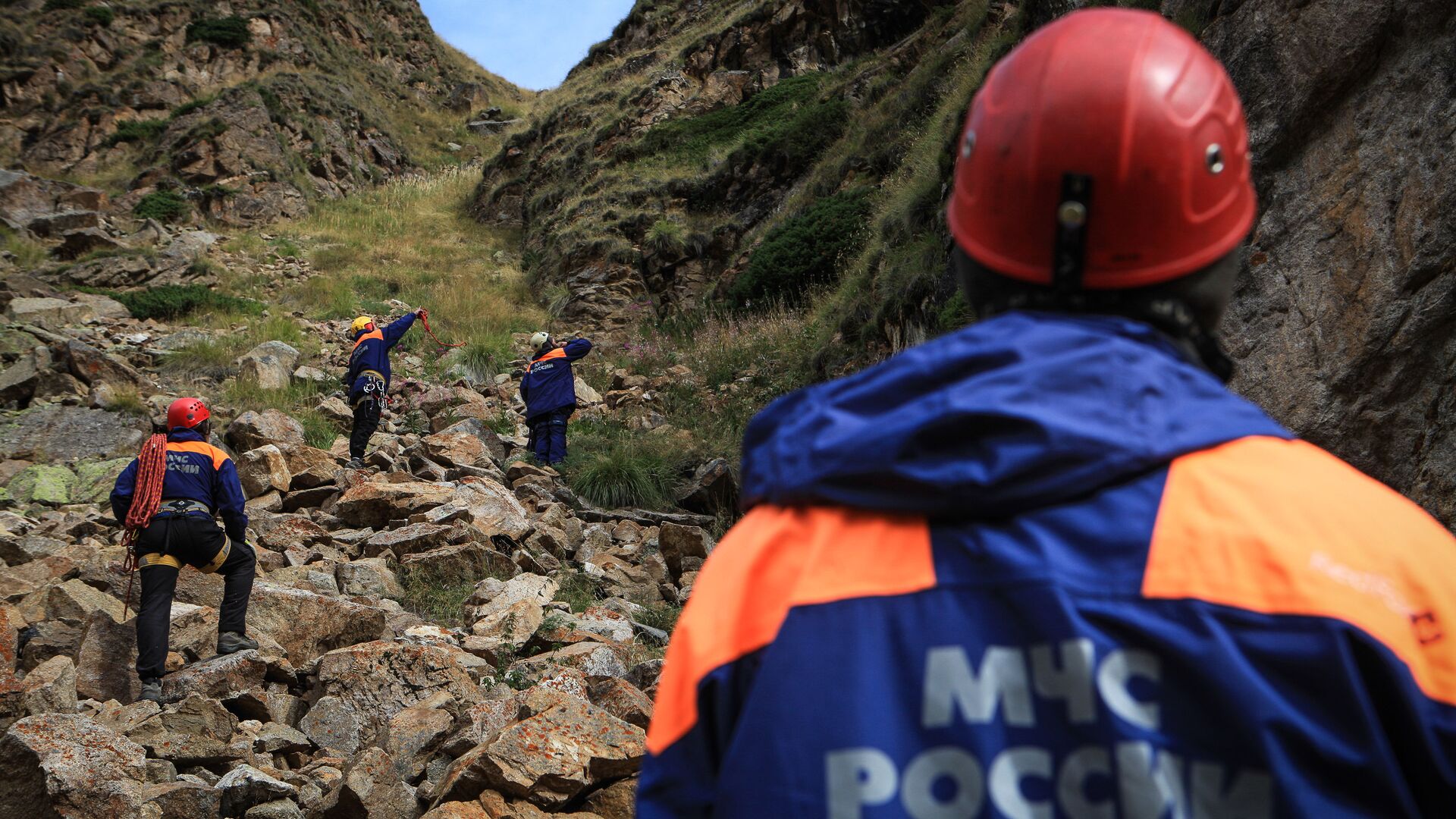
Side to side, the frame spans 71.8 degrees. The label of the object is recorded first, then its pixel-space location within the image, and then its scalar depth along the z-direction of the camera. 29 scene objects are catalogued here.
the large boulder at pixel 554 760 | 3.64
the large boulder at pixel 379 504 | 8.62
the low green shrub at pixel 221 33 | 32.75
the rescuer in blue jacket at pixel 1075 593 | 0.90
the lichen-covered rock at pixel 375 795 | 3.90
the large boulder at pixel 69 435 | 10.02
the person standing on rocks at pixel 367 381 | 10.71
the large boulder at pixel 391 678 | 5.18
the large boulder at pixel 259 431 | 10.35
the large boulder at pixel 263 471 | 9.11
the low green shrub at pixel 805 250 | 14.24
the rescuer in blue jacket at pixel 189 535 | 5.65
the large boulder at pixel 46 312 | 14.48
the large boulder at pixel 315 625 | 6.15
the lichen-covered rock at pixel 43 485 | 9.07
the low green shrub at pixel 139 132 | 28.11
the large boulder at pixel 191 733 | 4.48
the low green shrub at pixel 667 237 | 19.14
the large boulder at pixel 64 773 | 3.82
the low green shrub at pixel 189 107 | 29.06
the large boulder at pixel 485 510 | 8.16
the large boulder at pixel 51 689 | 4.82
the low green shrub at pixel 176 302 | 16.48
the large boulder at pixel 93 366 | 11.76
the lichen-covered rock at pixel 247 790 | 4.01
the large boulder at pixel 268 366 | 13.20
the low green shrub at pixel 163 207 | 23.77
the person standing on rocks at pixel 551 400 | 11.20
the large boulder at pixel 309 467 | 9.52
